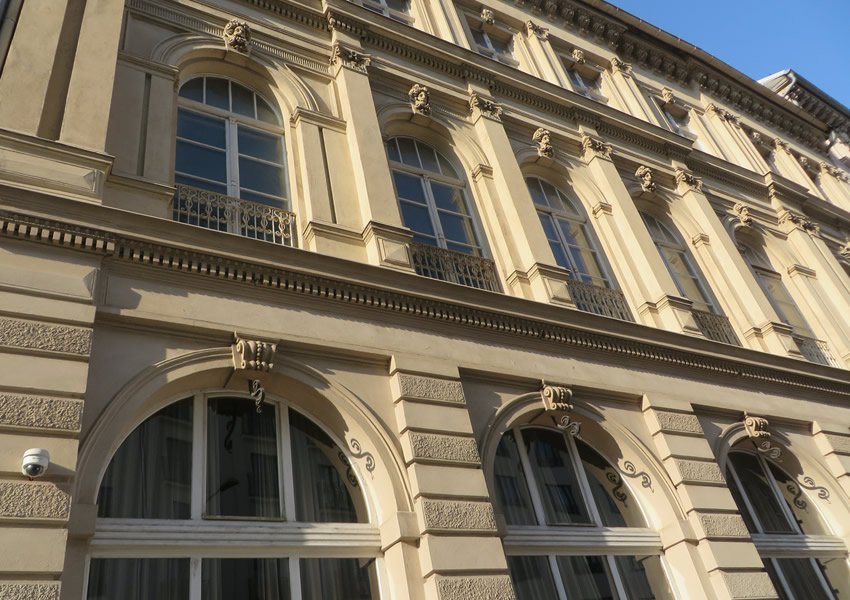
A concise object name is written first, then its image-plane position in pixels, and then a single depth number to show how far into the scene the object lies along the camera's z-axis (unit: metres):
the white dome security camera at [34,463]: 4.97
